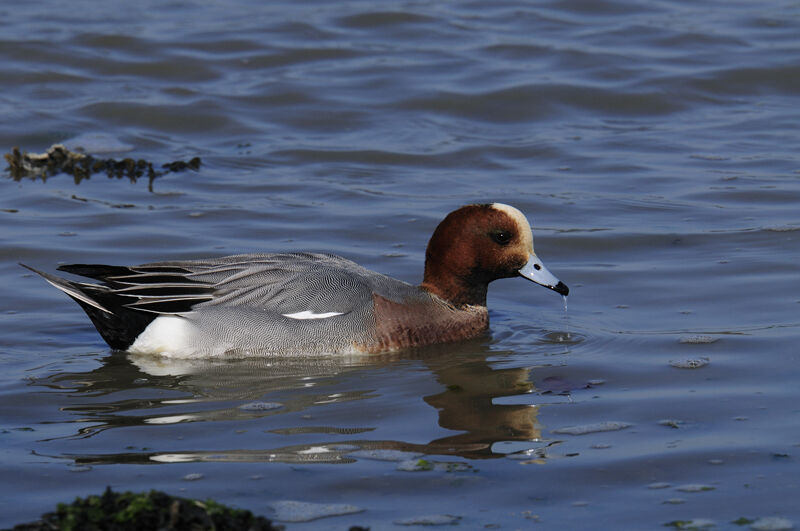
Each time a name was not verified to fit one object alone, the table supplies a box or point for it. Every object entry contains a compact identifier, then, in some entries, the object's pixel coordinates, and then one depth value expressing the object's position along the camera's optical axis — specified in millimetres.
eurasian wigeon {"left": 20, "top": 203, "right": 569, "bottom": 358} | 12172
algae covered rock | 7035
